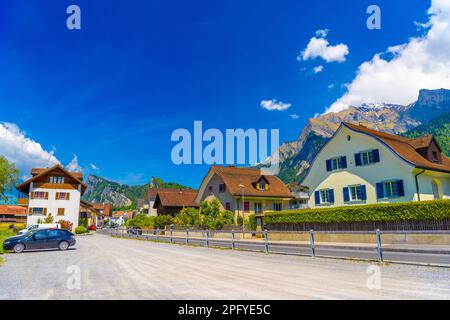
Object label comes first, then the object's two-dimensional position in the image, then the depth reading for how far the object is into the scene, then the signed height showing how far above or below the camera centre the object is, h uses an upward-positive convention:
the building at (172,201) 58.16 +3.95
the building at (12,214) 99.72 +3.64
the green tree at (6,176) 55.90 +8.50
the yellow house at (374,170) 29.31 +4.87
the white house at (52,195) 53.84 +5.04
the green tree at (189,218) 45.59 +0.73
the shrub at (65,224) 50.22 +0.19
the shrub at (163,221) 48.72 +0.39
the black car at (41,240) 19.80 -0.91
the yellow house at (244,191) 45.47 +4.56
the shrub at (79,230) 52.82 -0.78
